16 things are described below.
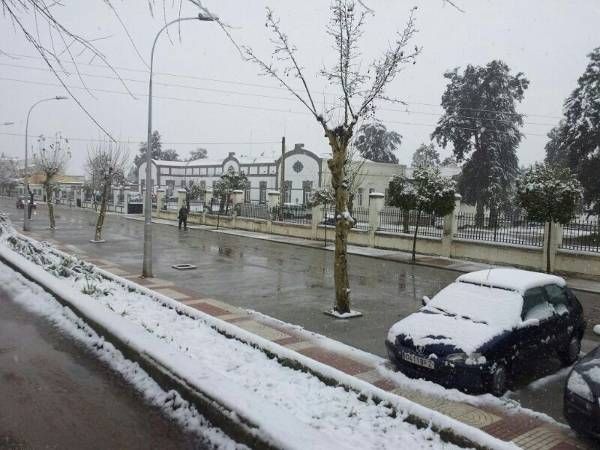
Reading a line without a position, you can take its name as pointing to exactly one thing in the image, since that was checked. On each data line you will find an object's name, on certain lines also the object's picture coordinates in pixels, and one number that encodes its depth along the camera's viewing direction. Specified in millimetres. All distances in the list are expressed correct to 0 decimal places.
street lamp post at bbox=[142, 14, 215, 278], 14742
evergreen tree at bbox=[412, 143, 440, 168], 82938
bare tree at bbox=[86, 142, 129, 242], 24125
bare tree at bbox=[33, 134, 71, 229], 29734
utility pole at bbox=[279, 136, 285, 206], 42781
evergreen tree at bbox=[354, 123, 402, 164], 66312
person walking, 33344
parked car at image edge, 5109
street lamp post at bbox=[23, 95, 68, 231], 28141
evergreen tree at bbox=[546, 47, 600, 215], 31703
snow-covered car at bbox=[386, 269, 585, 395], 6656
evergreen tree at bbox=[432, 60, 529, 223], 41875
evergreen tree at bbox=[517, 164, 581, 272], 16297
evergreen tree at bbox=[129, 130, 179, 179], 102938
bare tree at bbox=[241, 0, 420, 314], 10742
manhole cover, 16969
